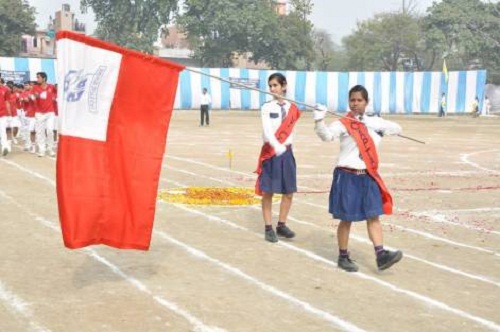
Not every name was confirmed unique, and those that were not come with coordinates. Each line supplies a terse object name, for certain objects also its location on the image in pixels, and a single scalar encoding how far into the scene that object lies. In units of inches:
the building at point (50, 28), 3638.5
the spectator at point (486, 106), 1937.7
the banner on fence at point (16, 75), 1472.7
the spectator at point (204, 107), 1170.0
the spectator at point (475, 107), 1763.0
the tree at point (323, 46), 2976.6
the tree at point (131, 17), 2377.0
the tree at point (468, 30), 2236.7
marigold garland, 389.7
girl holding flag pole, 243.0
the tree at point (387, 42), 2738.7
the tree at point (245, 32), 2330.2
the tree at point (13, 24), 2214.6
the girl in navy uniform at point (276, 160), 291.1
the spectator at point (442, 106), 1764.3
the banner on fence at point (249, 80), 1824.1
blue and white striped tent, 1758.1
